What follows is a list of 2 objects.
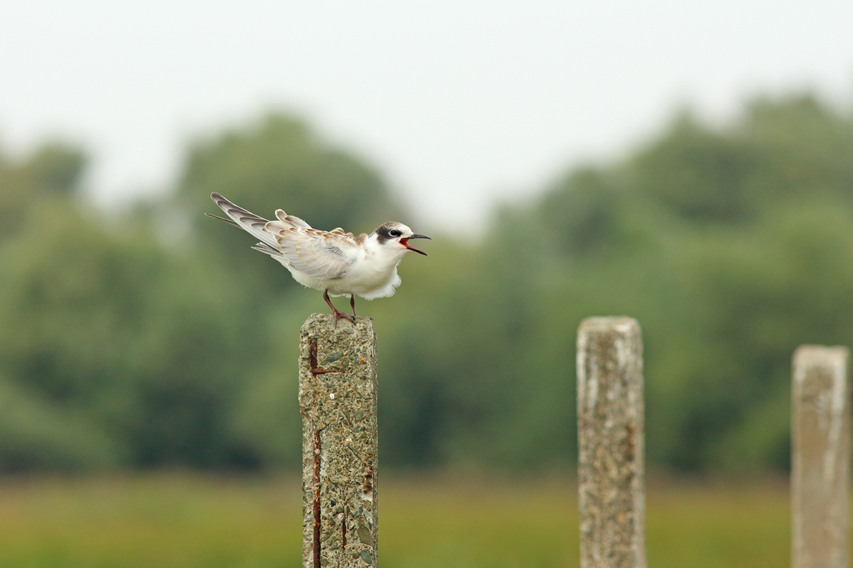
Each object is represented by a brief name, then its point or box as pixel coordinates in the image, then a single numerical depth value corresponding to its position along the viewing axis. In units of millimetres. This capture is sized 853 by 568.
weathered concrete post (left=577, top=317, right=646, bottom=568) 12297
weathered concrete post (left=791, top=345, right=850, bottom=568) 17672
